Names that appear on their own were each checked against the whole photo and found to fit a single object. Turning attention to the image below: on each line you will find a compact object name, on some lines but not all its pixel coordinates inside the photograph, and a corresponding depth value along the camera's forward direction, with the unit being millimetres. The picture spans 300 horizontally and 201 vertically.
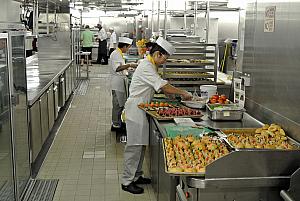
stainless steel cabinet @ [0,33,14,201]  2934
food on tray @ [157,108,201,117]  3434
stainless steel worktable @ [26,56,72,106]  4517
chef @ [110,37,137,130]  5816
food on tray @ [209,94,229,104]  3648
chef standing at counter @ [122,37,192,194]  3584
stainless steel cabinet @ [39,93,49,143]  4785
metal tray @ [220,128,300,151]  2883
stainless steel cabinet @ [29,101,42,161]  4171
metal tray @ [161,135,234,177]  2109
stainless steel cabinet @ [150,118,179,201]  2881
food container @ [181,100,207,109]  3863
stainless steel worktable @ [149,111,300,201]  2113
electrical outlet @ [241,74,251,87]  3446
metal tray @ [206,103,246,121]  3336
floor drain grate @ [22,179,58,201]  3670
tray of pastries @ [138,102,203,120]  3399
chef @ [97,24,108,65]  15597
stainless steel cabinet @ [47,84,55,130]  5368
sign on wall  2939
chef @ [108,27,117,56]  15961
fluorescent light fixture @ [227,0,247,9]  3687
